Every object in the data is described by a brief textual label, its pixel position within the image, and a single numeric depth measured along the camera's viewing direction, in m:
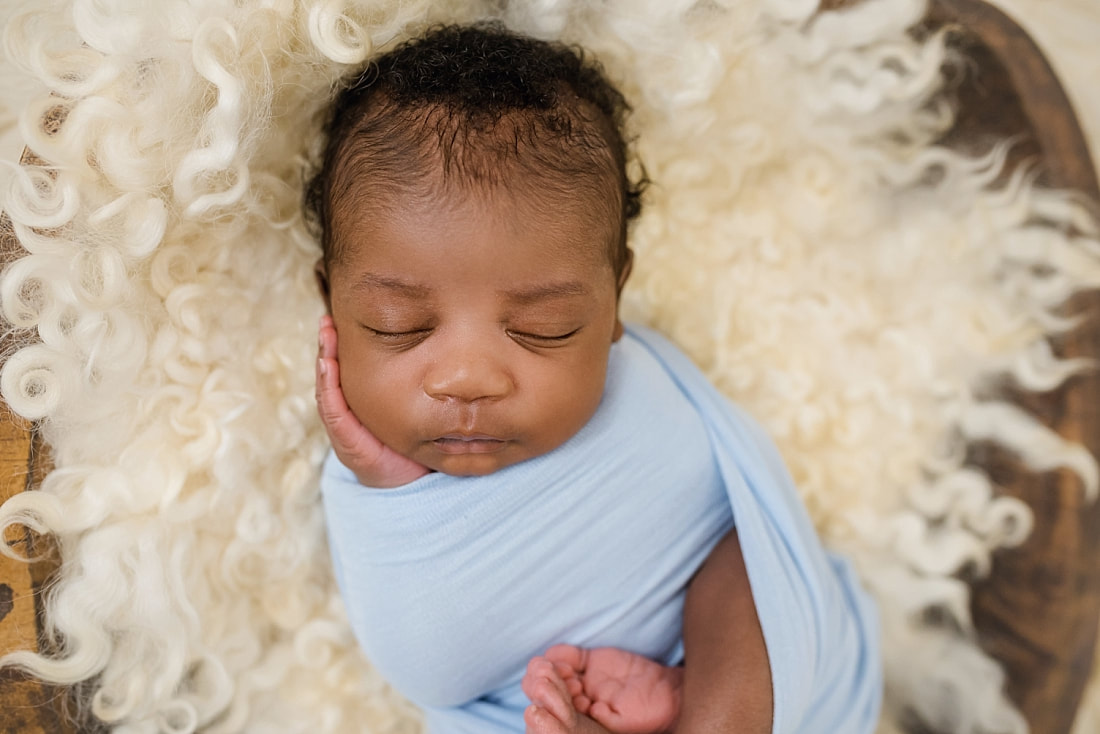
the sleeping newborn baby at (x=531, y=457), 0.39
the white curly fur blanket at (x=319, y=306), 0.39
